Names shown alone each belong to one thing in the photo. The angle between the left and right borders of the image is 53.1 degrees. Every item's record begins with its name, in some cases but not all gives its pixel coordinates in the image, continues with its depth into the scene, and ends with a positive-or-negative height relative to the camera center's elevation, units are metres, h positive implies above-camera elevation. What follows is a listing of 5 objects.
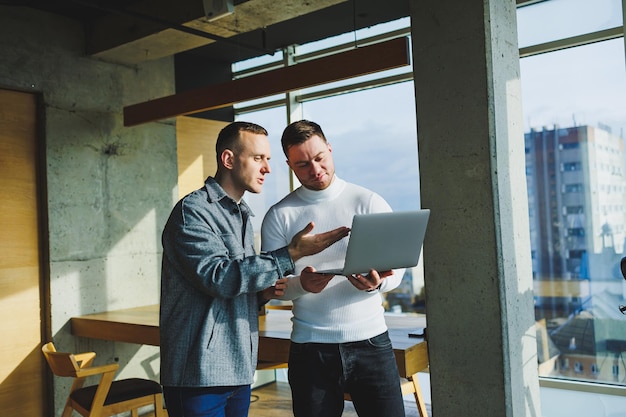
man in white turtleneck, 2.18 -0.33
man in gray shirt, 1.93 -0.20
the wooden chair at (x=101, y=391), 3.56 -0.94
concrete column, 2.71 +0.05
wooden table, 3.32 -0.67
